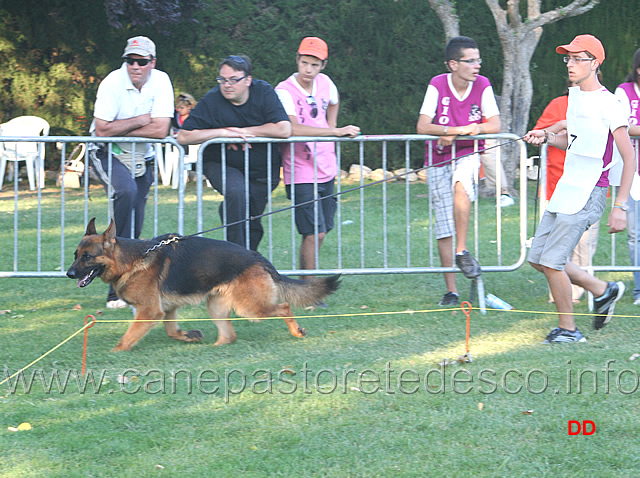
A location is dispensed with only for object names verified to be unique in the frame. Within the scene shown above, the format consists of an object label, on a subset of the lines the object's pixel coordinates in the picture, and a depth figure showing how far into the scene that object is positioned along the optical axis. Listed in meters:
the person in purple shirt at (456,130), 13.55
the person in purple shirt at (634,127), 13.39
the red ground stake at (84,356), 10.13
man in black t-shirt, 13.70
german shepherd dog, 11.34
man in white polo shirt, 13.80
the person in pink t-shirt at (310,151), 14.13
